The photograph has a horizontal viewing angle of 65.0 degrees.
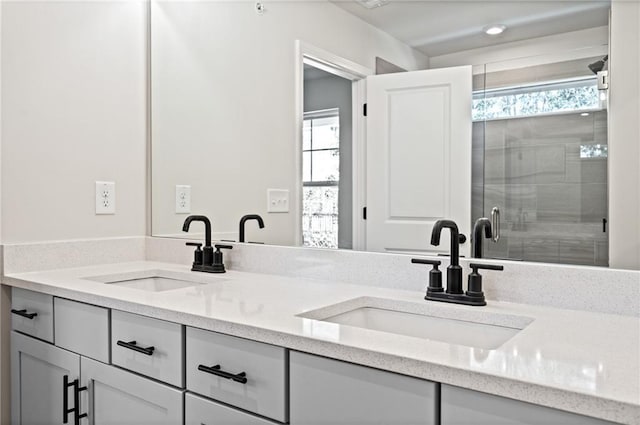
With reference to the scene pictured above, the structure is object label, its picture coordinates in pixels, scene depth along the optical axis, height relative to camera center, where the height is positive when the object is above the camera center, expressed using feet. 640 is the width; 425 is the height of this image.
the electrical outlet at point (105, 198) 6.43 +0.13
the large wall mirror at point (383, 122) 3.95 +0.85
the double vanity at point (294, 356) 2.47 -0.92
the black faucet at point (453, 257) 4.13 -0.41
